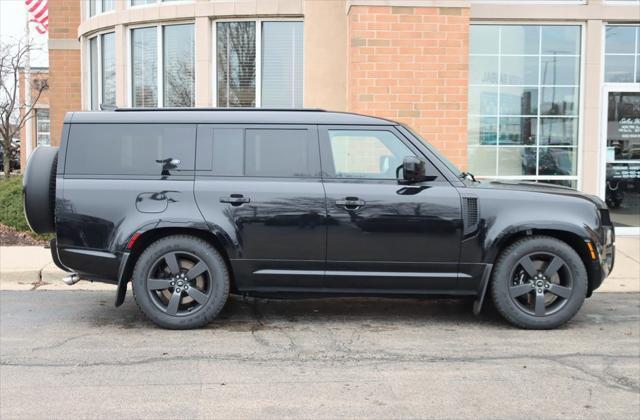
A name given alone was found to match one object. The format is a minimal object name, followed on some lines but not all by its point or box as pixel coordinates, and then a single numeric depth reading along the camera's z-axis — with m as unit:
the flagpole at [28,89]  17.50
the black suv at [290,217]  5.94
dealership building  10.09
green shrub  11.10
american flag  19.08
